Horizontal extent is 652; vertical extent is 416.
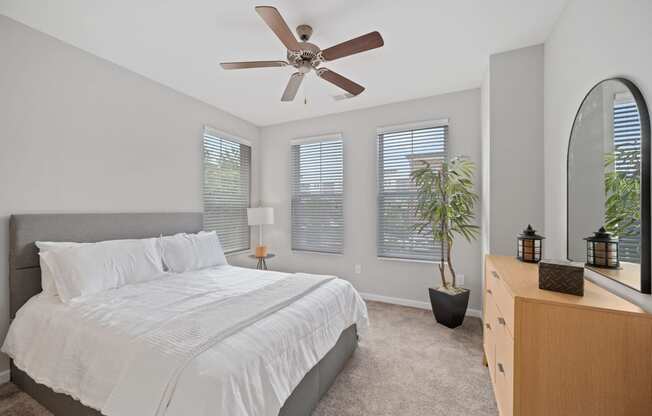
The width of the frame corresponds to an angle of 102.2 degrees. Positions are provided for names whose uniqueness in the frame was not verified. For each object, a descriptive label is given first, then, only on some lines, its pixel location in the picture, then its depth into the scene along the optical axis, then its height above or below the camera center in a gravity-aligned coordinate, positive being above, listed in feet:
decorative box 3.83 -1.04
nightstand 12.70 -2.81
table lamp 12.96 -0.46
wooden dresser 3.23 -1.93
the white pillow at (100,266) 6.15 -1.54
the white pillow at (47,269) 6.34 -1.52
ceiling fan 5.22 +3.55
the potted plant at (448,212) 9.21 -0.17
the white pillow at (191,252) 8.77 -1.60
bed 3.67 -2.45
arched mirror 3.63 +0.39
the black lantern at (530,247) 5.96 -0.90
